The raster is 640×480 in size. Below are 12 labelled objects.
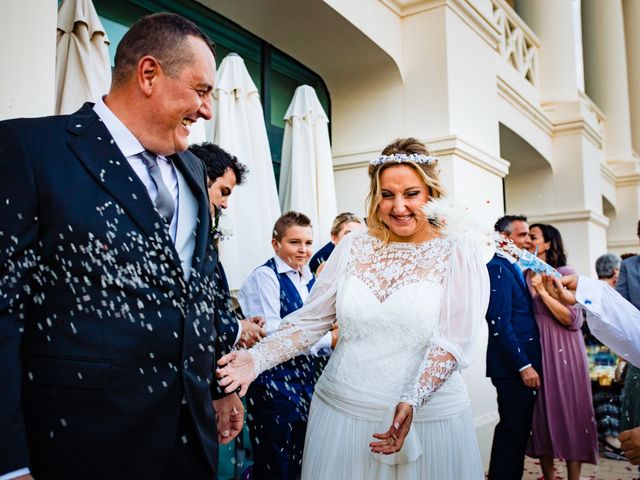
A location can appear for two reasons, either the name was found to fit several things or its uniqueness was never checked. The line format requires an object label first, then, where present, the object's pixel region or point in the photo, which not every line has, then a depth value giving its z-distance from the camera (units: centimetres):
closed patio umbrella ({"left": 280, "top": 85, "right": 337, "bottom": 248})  528
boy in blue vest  371
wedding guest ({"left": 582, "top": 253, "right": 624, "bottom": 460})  627
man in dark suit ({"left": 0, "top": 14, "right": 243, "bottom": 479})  154
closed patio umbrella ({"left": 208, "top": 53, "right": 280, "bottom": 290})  448
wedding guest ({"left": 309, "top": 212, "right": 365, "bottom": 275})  475
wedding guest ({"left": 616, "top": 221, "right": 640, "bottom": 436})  335
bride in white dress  249
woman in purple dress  487
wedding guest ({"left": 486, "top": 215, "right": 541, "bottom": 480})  434
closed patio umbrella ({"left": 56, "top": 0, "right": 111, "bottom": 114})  325
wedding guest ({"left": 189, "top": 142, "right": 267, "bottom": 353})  255
